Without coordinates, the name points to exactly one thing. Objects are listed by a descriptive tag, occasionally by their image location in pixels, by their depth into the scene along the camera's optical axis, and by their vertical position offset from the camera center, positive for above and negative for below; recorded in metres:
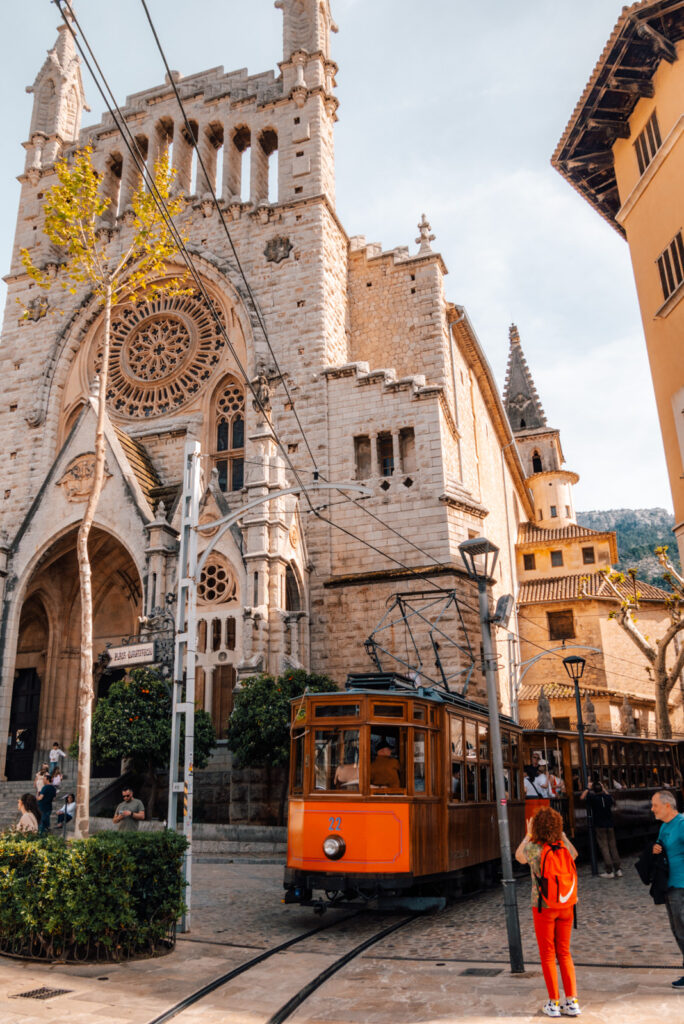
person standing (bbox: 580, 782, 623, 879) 13.16 -0.81
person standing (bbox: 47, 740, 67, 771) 20.17 +0.78
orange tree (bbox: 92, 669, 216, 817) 16.45 +1.18
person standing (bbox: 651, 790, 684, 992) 6.17 -0.59
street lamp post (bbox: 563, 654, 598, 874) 13.99 +1.35
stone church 20.58 +11.08
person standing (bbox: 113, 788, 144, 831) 11.48 -0.41
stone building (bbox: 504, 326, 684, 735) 33.28 +6.22
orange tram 9.10 -0.21
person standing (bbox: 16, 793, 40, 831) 9.82 -0.31
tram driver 9.42 +0.11
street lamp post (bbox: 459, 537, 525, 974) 6.90 -0.01
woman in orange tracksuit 5.52 -1.06
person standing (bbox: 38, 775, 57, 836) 14.93 -0.24
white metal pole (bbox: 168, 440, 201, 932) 9.42 +1.70
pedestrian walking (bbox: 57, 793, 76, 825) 14.46 -0.42
